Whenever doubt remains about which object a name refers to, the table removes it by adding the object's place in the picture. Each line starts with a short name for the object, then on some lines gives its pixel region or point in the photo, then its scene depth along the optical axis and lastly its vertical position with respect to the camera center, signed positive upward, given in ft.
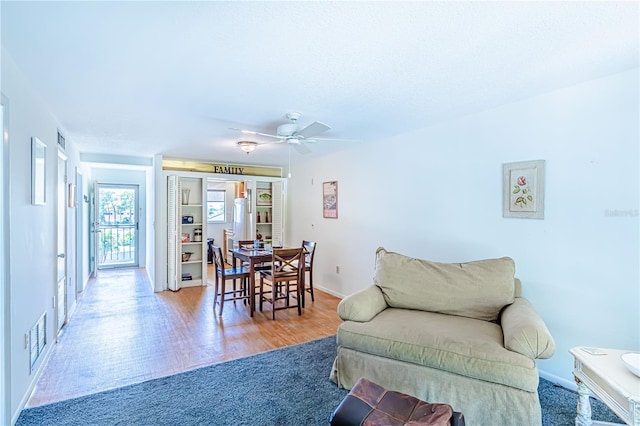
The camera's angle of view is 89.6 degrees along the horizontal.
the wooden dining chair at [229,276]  13.75 -2.97
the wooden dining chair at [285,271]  13.65 -2.74
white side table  4.64 -2.70
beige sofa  6.41 -2.86
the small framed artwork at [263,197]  22.15 +0.87
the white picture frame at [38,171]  7.98 +0.98
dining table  13.65 -2.17
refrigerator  22.31 -0.85
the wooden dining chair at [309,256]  15.49 -2.34
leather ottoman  4.97 -3.27
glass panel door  23.79 -1.27
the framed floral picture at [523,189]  8.84 +0.60
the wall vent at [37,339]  8.05 -3.50
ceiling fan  9.72 +2.49
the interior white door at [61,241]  11.42 -1.19
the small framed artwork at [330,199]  17.19 +0.57
